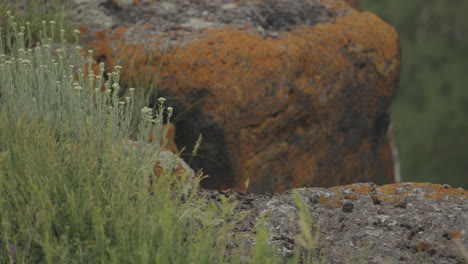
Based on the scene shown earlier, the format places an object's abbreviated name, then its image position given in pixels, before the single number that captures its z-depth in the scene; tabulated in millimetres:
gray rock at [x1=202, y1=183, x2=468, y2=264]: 7328
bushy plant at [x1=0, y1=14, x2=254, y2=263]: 6078
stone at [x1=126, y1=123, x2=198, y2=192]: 8609
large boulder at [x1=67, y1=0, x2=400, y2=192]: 11398
